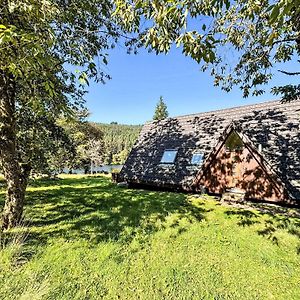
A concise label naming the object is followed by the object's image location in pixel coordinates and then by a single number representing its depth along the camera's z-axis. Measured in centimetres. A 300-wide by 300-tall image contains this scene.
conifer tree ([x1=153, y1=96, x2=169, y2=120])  6594
